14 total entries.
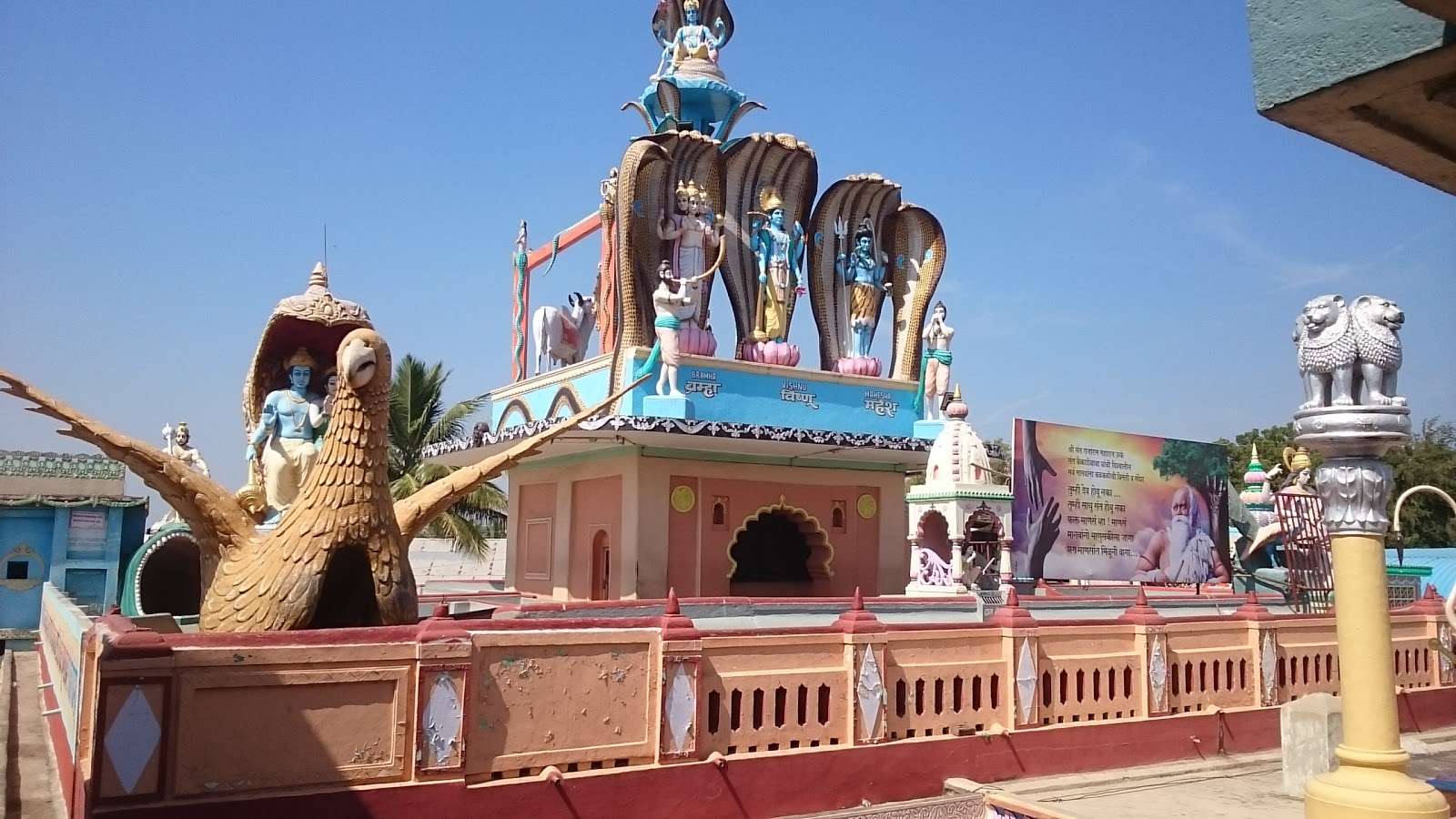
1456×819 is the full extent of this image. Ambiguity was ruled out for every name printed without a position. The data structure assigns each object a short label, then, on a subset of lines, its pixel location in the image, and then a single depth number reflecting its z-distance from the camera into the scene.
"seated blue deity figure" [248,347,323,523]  10.45
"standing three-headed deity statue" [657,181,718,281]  18.09
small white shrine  17.47
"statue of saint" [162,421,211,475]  20.83
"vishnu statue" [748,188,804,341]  18.97
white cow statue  19.78
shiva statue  19.94
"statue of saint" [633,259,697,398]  16.89
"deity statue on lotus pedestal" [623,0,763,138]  20.70
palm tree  30.34
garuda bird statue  6.95
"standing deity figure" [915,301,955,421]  19.73
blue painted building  21.55
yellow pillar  4.45
